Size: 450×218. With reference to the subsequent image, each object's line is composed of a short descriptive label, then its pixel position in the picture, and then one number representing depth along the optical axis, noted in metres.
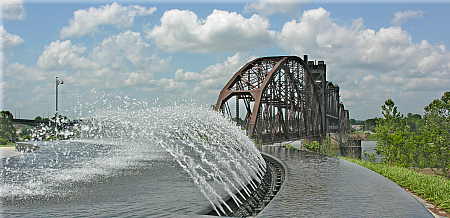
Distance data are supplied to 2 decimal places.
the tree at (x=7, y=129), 35.03
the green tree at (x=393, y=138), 22.11
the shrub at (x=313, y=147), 27.90
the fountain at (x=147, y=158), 9.35
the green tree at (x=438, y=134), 23.41
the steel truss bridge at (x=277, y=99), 27.94
